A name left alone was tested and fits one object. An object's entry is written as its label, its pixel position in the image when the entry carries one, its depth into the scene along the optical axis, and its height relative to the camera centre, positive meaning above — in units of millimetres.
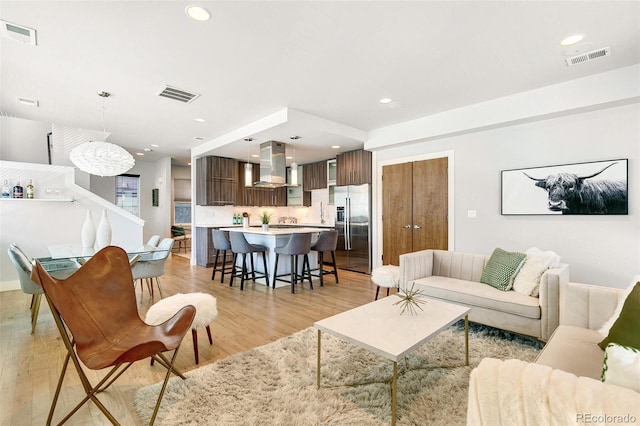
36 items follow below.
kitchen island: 4859 -541
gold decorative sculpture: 2305 -755
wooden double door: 4855 +55
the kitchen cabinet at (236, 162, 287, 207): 7629 +485
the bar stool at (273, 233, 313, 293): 4449 -545
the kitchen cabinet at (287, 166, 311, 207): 8398 +470
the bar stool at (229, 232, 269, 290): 4660 -583
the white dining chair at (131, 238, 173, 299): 3391 -604
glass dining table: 2969 -447
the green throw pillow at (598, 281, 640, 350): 1434 -594
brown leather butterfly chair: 1599 -675
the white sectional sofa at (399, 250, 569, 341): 2457 -805
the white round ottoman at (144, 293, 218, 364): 2334 -789
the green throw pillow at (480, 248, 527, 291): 2953 -612
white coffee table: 1710 -783
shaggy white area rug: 1748 -1208
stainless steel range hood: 5504 +926
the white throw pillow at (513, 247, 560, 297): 2736 -592
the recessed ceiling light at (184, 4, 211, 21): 2156 +1502
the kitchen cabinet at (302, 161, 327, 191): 7734 +978
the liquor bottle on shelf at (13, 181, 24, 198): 4641 +378
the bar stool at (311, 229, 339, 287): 4809 -513
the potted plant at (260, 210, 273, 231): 5264 -187
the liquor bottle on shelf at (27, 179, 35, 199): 4750 +385
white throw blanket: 821 -561
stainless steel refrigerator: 5941 -321
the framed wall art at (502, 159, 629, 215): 3354 +245
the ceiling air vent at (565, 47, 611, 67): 2791 +1486
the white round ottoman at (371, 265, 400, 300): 3557 -814
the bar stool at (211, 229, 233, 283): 5043 -488
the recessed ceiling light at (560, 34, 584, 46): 2562 +1499
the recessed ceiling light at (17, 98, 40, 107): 3945 +1550
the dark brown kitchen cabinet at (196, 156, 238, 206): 6840 +759
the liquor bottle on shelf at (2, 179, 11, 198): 4582 +407
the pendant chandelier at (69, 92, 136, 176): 3832 +754
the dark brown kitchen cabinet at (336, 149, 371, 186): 5930 +916
